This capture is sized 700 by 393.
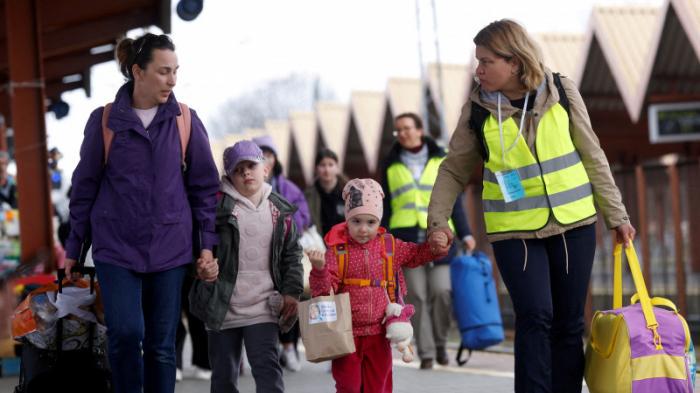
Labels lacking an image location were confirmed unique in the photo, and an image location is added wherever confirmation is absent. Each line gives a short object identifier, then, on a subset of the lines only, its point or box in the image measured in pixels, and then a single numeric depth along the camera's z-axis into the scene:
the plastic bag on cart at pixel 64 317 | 10.85
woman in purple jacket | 9.55
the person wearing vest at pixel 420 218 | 16.70
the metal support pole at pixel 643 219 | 21.54
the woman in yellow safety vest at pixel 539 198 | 9.51
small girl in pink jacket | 10.31
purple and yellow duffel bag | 9.23
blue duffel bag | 17.11
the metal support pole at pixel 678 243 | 21.04
